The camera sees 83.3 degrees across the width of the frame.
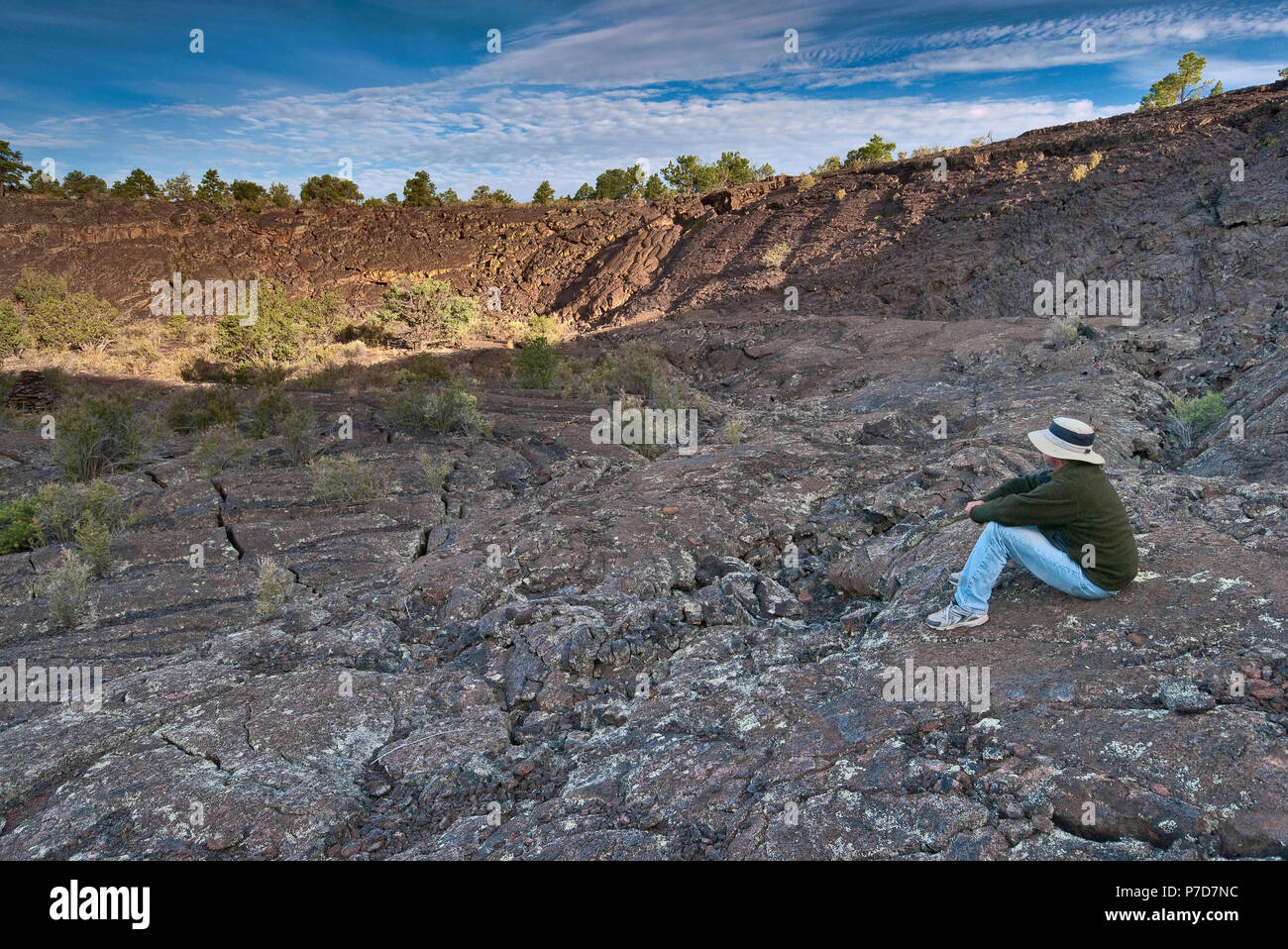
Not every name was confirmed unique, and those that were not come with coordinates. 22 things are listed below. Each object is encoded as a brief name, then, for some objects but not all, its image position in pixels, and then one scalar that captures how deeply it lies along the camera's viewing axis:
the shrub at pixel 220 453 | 8.54
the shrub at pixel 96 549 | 5.95
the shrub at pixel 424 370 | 13.41
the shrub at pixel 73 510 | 6.73
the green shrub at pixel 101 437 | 8.59
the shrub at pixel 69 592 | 5.28
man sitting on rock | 3.44
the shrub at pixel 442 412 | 10.27
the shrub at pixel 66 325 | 17.61
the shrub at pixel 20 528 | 6.52
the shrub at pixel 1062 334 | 12.11
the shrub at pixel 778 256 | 22.06
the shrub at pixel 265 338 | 16.42
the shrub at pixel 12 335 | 16.80
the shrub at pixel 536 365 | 14.20
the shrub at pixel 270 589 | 5.41
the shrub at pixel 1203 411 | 7.98
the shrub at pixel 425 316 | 20.95
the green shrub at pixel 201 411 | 11.16
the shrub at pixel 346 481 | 7.77
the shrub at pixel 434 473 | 8.14
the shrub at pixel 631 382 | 12.99
